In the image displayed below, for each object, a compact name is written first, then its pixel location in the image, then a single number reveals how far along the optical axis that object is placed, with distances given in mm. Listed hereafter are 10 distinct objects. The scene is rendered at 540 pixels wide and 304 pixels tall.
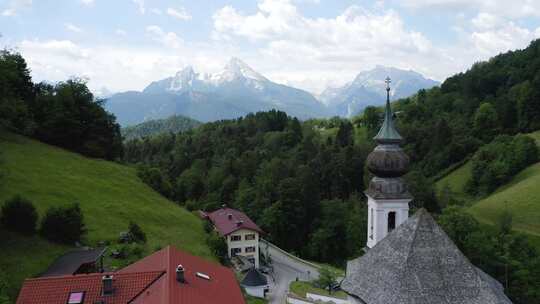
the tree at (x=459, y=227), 41562
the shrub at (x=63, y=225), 35125
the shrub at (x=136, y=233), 41000
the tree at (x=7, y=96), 31169
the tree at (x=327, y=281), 34544
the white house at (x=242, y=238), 53031
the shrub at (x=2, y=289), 17547
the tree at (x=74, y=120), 63469
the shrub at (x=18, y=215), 33562
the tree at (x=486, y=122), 89125
